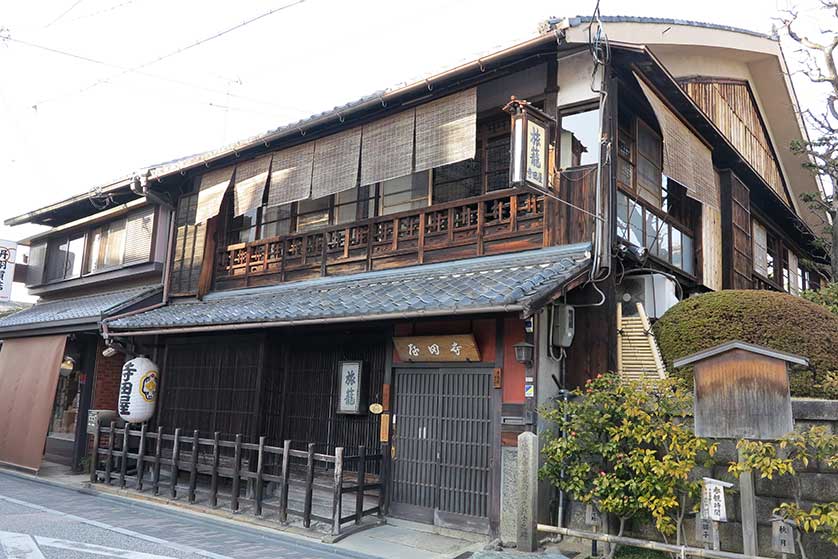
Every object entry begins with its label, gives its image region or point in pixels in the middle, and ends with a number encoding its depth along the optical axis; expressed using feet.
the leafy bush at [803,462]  20.85
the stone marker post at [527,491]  26.53
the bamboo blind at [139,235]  57.41
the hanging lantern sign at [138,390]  47.34
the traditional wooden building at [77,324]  53.36
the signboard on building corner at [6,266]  67.77
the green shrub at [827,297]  42.10
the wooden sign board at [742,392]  21.17
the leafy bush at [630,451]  24.30
